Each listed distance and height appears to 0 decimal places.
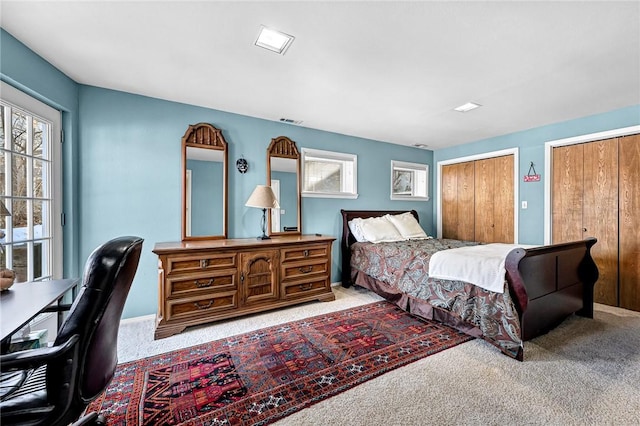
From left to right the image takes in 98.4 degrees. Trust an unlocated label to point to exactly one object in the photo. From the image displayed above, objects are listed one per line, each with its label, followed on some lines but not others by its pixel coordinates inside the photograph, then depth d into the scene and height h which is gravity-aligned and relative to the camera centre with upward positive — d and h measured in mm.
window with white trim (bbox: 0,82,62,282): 1937 +215
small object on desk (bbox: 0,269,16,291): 1479 -357
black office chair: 970 -516
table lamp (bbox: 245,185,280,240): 3246 +159
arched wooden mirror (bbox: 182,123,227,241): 3094 +339
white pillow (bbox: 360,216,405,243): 3924 -278
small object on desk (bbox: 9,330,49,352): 1600 -769
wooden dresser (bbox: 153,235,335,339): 2549 -686
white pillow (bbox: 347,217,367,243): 4027 -270
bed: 2146 -756
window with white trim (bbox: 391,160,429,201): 4891 +561
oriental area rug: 1596 -1139
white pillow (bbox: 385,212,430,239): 4219 -224
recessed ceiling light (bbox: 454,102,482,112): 3100 +1202
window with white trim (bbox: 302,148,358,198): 3998 +577
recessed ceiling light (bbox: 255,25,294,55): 1887 +1229
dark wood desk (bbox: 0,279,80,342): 1069 -422
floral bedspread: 2162 -750
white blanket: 2238 -485
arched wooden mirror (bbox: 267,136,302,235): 3664 +391
